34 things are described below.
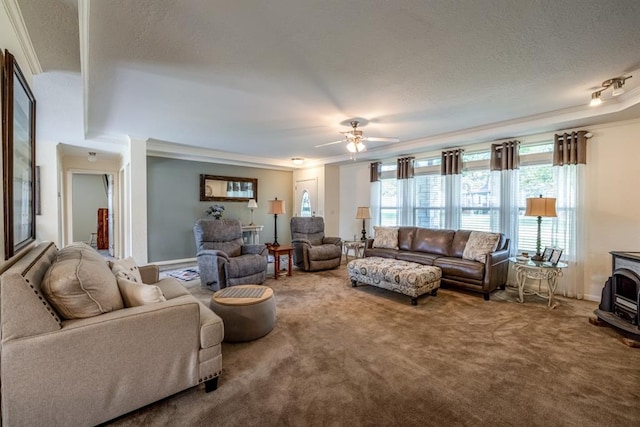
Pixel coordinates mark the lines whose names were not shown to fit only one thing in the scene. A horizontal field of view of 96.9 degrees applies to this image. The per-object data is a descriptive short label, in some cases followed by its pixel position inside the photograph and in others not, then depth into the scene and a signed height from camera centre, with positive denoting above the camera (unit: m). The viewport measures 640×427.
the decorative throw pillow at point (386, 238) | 5.32 -0.53
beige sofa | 1.39 -0.81
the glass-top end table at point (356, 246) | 6.12 -0.79
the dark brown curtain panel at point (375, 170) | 6.45 +0.91
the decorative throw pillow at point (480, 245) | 4.09 -0.53
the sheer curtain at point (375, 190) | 6.46 +0.45
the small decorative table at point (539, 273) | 3.60 -0.85
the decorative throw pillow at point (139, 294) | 1.88 -0.56
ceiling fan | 4.00 +1.01
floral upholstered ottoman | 3.64 -0.90
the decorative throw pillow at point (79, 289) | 1.58 -0.46
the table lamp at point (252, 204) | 6.89 +0.15
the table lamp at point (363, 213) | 6.12 -0.07
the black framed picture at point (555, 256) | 3.65 -0.60
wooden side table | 4.93 -0.76
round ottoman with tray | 2.60 -0.97
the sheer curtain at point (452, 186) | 5.12 +0.44
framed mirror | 6.54 +0.53
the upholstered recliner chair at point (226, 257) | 4.05 -0.72
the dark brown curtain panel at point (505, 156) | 4.44 +0.86
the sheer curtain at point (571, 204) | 3.90 +0.07
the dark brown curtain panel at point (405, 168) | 5.81 +0.87
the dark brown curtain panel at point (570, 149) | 3.86 +0.84
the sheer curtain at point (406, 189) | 5.83 +0.43
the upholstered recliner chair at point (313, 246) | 5.41 -0.72
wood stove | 2.72 -0.91
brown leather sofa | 3.93 -0.76
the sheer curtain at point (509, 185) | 4.46 +0.39
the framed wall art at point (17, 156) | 1.68 +0.37
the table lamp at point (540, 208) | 3.63 +0.02
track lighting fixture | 2.67 +1.21
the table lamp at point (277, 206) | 5.57 +0.08
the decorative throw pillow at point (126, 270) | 2.24 -0.50
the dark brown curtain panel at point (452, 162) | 5.10 +0.87
